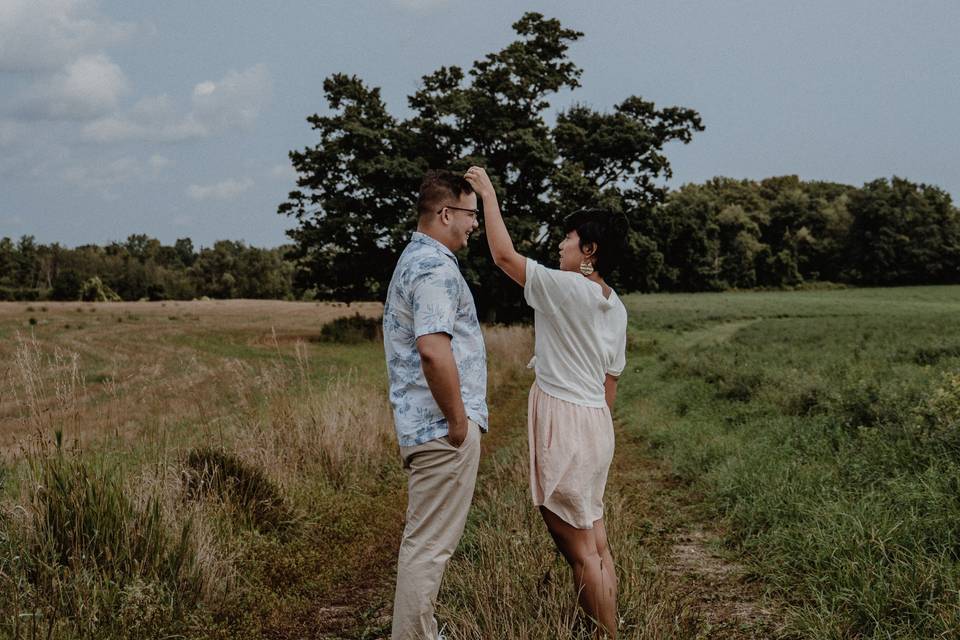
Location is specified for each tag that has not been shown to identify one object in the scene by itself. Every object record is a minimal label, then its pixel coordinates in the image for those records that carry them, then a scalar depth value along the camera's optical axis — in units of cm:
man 304
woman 306
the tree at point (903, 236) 7838
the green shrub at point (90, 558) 338
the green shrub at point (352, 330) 3072
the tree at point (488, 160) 2766
